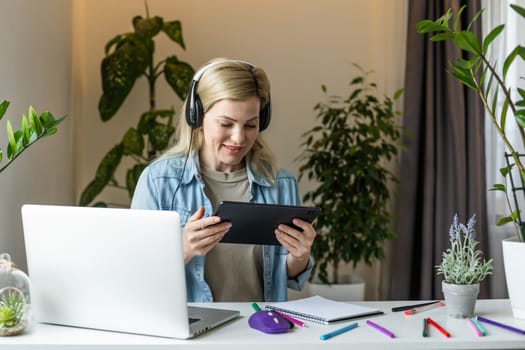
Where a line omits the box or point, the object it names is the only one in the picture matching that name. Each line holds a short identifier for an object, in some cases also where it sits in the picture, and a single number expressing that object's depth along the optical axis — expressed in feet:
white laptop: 4.29
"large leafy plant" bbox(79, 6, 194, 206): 10.14
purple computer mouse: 4.47
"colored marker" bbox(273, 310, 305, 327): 4.72
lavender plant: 4.96
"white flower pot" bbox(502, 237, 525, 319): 4.98
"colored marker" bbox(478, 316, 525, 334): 4.66
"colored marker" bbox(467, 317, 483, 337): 4.53
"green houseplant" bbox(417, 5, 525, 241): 4.79
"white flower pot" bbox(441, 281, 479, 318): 4.96
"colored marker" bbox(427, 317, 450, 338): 4.48
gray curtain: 10.11
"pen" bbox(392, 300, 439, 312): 5.25
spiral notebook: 4.85
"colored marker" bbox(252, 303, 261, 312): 5.13
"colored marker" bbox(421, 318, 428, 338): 4.45
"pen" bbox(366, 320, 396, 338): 4.47
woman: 6.22
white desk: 4.22
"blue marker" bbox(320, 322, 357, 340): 4.38
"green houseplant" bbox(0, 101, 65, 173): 5.48
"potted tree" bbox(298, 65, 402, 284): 10.26
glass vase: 4.34
